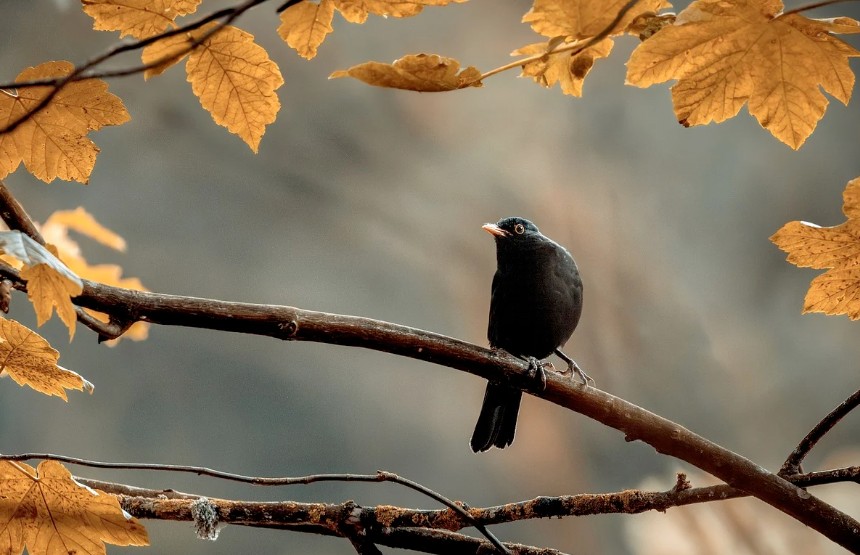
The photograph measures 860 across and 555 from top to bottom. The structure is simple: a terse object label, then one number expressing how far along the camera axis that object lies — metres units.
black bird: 11.12
